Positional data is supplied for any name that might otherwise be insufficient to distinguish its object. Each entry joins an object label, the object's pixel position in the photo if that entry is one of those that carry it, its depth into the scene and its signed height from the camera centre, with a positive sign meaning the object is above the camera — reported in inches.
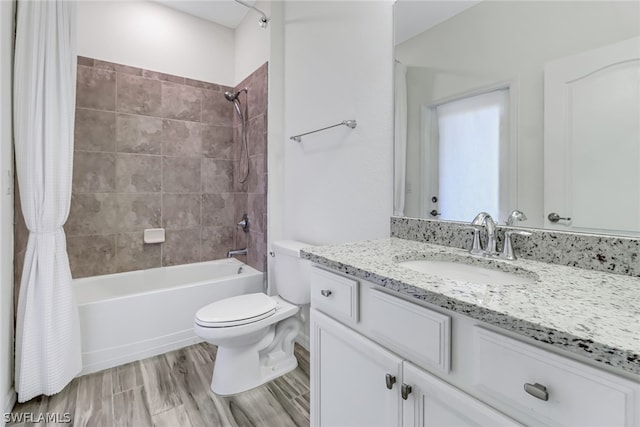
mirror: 31.7 +14.8
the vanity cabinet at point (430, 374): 18.5 -13.0
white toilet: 61.8 -25.1
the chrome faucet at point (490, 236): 38.8 -2.9
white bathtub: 72.7 -26.0
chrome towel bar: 63.7 +19.6
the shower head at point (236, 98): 107.0 +42.3
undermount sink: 33.9 -7.4
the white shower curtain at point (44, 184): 59.1 +5.8
